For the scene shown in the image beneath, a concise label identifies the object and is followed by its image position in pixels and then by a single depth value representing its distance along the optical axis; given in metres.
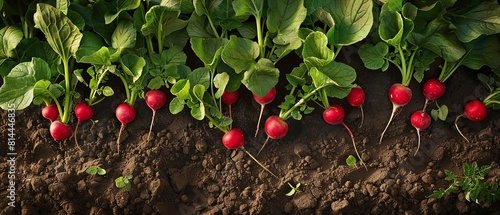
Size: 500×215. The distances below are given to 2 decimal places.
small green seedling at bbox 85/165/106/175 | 1.81
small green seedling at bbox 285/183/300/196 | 1.77
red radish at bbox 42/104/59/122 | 1.86
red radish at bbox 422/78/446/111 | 1.81
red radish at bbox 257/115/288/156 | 1.78
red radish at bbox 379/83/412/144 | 1.79
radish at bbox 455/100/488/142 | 1.82
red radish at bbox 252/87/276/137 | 1.78
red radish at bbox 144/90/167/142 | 1.82
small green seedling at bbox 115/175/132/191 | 1.80
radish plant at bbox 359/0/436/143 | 1.72
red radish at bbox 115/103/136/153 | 1.83
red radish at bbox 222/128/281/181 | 1.79
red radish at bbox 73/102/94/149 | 1.85
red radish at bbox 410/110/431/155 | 1.80
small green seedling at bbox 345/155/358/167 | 1.81
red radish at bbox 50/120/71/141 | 1.84
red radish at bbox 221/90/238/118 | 1.83
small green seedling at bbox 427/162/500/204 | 1.74
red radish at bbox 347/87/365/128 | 1.81
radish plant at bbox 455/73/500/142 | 1.82
